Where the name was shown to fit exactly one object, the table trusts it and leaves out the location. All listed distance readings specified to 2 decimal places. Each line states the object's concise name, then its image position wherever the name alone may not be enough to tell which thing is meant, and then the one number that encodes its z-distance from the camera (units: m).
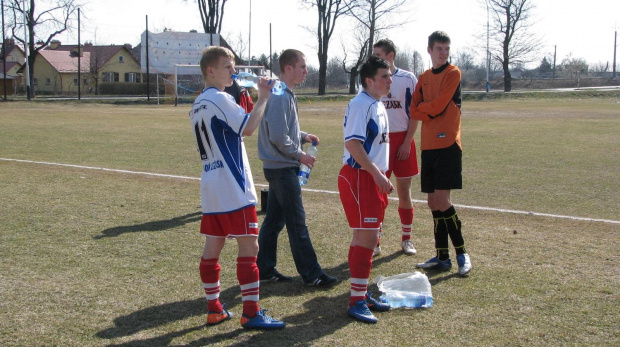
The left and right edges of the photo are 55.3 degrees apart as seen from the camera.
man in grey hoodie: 4.99
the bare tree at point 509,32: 66.06
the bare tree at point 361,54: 63.81
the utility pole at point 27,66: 49.48
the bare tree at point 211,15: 59.34
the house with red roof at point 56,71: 82.06
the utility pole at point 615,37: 98.18
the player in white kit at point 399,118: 6.12
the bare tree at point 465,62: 106.34
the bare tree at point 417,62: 88.41
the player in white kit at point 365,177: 4.43
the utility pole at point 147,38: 52.17
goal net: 54.38
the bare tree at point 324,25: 63.81
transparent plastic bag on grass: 4.65
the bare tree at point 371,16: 61.38
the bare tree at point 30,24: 55.34
